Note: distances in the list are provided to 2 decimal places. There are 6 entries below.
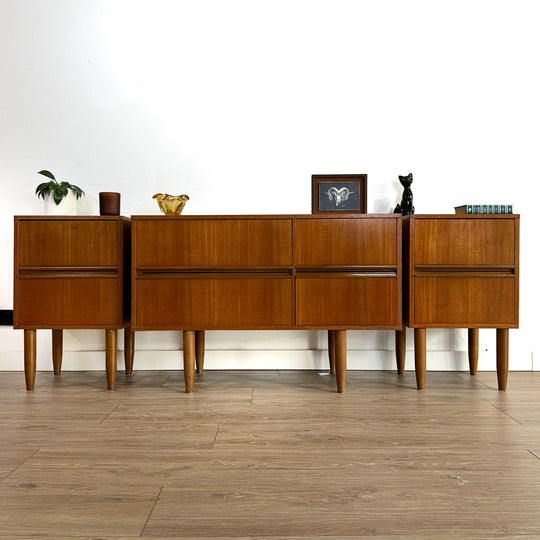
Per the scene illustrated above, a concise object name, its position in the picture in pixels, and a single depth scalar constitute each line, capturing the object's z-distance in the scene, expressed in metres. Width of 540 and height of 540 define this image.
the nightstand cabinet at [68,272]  2.44
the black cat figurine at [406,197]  2.73
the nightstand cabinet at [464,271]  2.42
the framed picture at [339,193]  2.81
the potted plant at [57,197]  2.63
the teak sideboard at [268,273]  2.43
